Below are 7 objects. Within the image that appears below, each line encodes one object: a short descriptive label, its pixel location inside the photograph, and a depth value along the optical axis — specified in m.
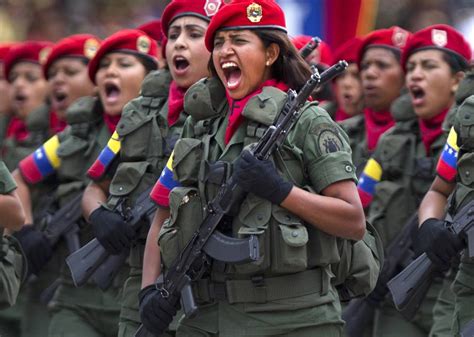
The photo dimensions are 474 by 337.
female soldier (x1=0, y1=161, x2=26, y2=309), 15.53
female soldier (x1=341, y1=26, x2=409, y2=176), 21.37
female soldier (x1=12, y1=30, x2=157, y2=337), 18.56
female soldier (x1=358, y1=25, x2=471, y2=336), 19.00
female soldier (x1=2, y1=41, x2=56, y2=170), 23.98
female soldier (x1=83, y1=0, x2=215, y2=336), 16.37
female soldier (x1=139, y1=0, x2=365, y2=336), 12.73
